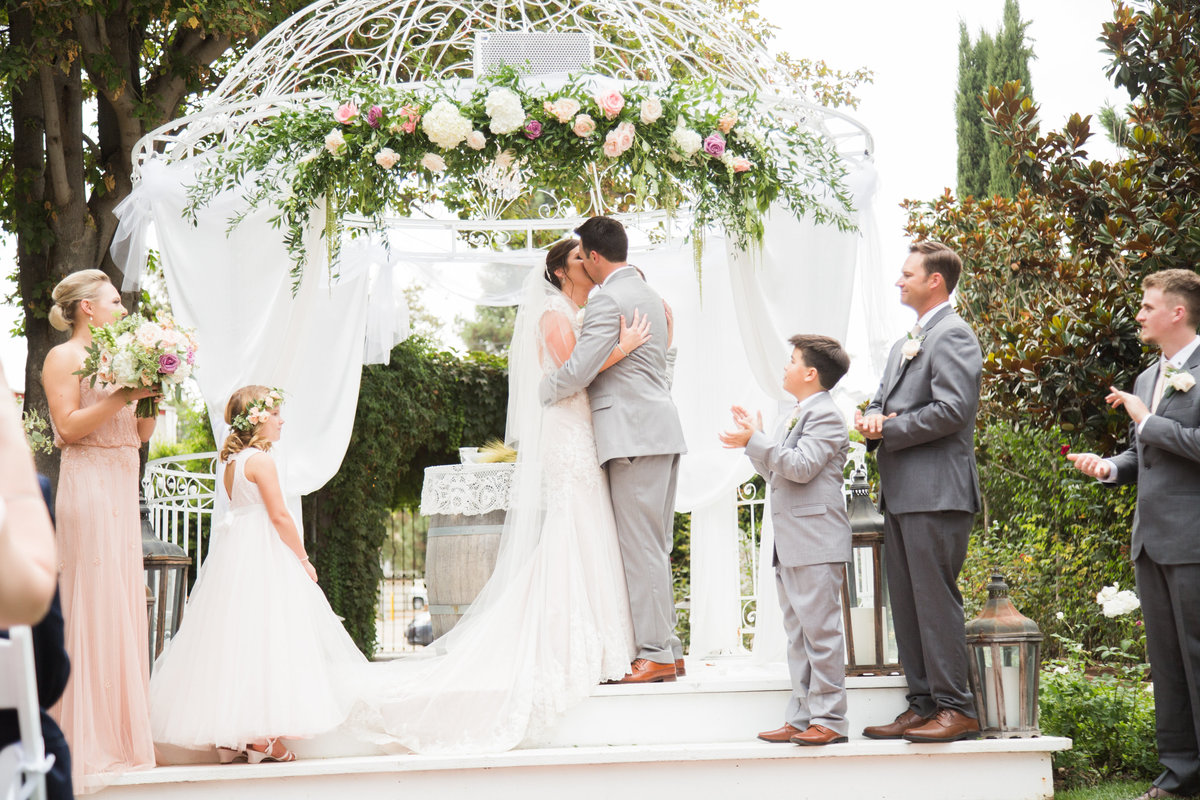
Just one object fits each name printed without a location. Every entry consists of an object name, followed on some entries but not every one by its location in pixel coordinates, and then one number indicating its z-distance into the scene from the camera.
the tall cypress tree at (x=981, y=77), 17.61
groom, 4.87
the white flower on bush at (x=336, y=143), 4.98
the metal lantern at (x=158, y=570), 5.16
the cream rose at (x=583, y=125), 5.04
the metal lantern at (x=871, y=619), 4.89
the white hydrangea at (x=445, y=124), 4.95
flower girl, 4.27
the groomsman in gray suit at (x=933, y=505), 4.32
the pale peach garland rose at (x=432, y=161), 5.10
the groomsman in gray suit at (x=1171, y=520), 4.17
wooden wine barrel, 6.25
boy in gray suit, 4.36
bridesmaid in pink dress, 4.16
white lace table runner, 6.23
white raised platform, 4.21
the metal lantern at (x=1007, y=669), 4.48
